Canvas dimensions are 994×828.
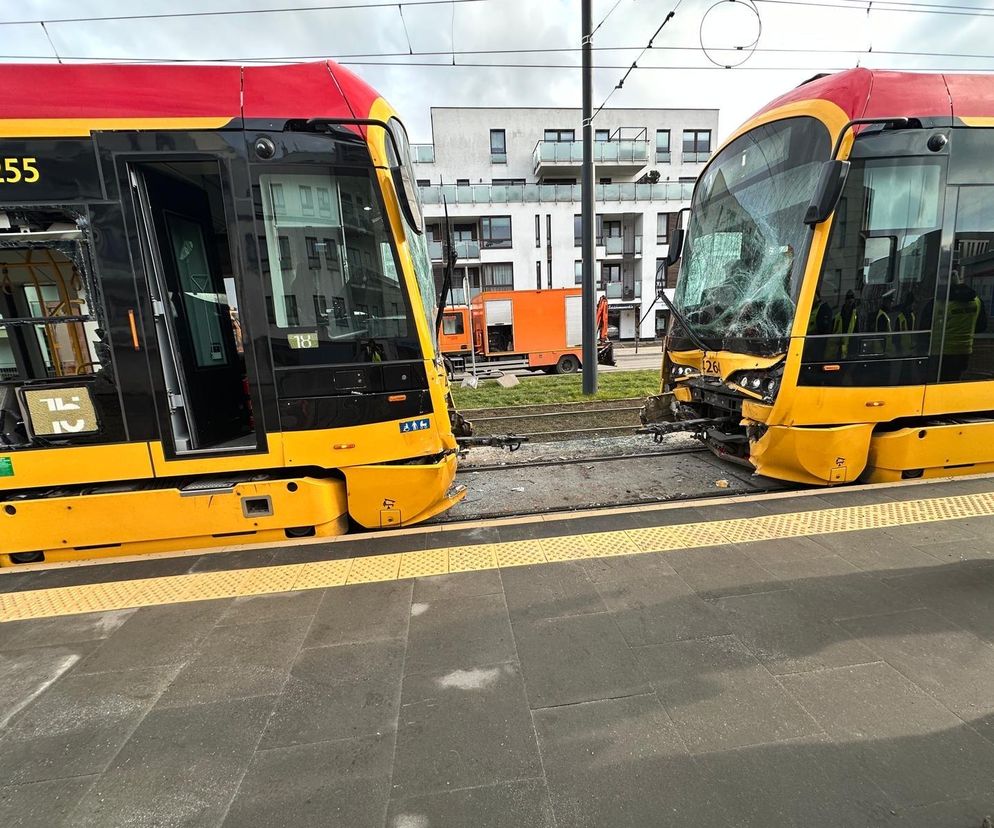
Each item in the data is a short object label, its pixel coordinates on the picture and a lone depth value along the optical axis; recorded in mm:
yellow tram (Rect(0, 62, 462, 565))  3162
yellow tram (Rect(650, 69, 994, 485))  3990
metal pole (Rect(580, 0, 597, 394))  10289
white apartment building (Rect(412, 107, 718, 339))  29859
